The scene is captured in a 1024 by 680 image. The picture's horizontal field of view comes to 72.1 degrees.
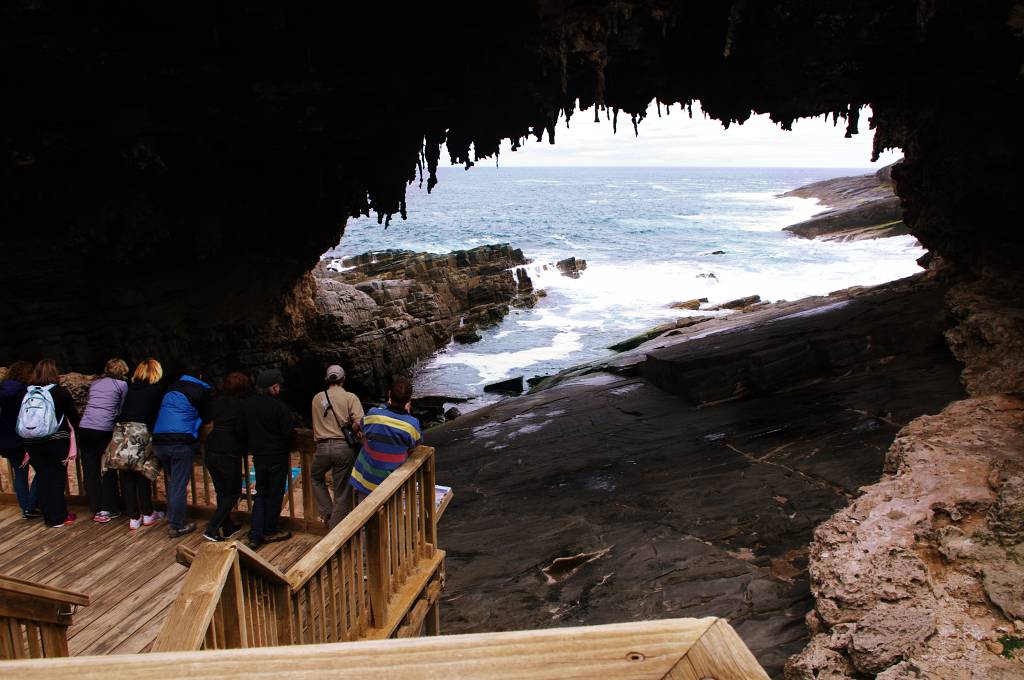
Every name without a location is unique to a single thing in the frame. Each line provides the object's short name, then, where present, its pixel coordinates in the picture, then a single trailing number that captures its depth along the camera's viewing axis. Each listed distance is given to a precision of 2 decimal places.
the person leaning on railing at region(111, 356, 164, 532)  6.29
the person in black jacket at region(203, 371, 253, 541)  5.96
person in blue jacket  6.22
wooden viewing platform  1.24
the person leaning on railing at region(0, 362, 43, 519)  6.31
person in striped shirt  5.25
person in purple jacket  6.45
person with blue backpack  6.14
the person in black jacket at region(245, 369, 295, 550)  5.90
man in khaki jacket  5.92
